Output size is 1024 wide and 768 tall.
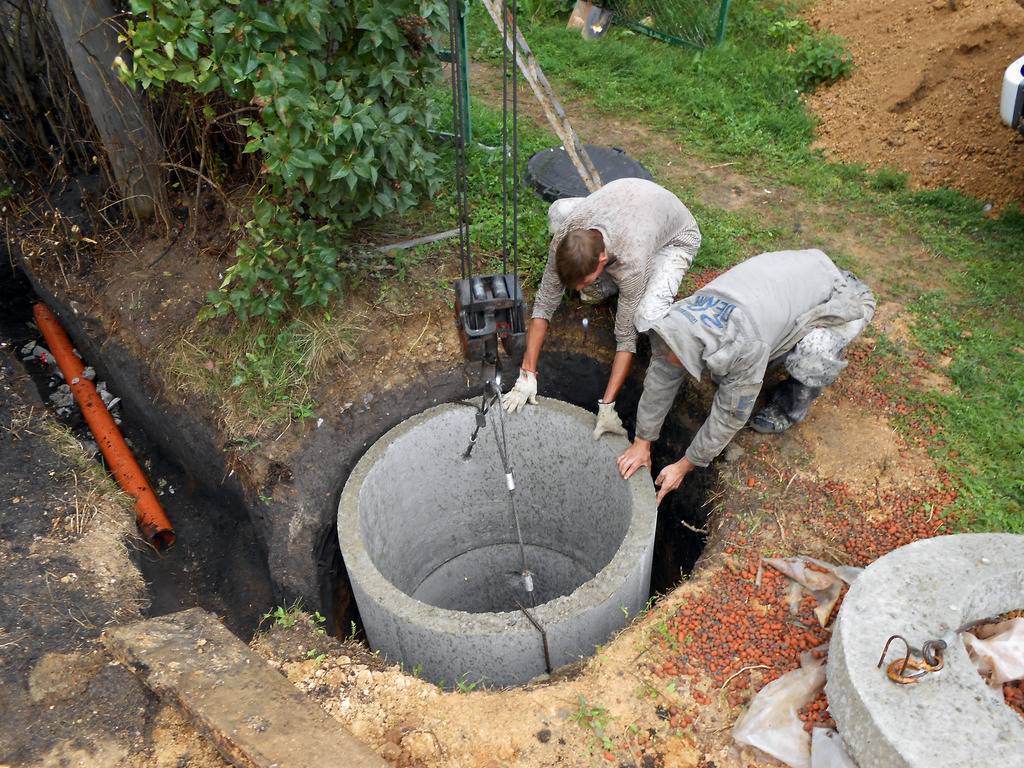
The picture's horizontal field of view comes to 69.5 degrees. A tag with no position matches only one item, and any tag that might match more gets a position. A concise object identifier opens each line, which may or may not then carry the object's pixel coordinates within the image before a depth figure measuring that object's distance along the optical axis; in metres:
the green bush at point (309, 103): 2.93
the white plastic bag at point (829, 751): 2.38
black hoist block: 3.07
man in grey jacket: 3.05
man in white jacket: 3.38
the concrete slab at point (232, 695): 2.44
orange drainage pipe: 4.42
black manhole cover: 5.07
